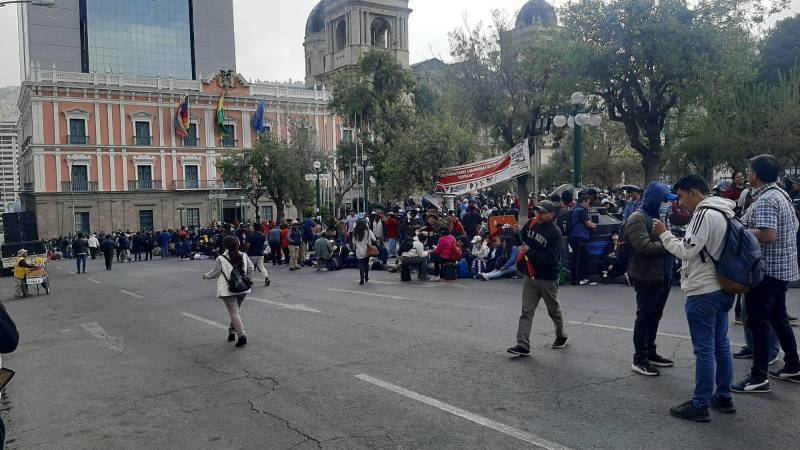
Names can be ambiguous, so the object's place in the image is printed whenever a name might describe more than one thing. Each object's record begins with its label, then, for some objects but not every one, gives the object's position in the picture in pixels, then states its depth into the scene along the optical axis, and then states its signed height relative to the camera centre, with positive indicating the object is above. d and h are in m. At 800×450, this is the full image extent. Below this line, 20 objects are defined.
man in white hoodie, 5.13 -0.78
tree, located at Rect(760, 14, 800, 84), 38.75 +9.12
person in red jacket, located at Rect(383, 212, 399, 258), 22.83 -0.80
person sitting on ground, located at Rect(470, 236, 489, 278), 16.42 -1.30
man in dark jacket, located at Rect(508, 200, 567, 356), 7.53 -0.73
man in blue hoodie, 6.41 -0.67
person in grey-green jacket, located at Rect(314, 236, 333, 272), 20.48 -1.17
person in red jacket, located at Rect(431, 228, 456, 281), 16.06 -0.95
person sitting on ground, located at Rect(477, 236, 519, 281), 15.79 -1.39
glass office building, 76.38 +21.90
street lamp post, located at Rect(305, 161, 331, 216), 33.37 +2.12
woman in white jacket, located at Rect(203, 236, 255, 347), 9.09 -0.84
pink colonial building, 54.38 +6.29
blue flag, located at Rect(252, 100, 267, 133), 60.81 +8.88
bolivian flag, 60.06 +9.37
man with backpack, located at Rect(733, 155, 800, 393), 5.82 -0.54
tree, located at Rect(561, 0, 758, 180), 20.94 +4.96
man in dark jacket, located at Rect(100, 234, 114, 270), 27.91 -1.34
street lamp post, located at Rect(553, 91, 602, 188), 17.61 +2.26
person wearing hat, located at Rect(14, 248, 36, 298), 18.53 -1.48
